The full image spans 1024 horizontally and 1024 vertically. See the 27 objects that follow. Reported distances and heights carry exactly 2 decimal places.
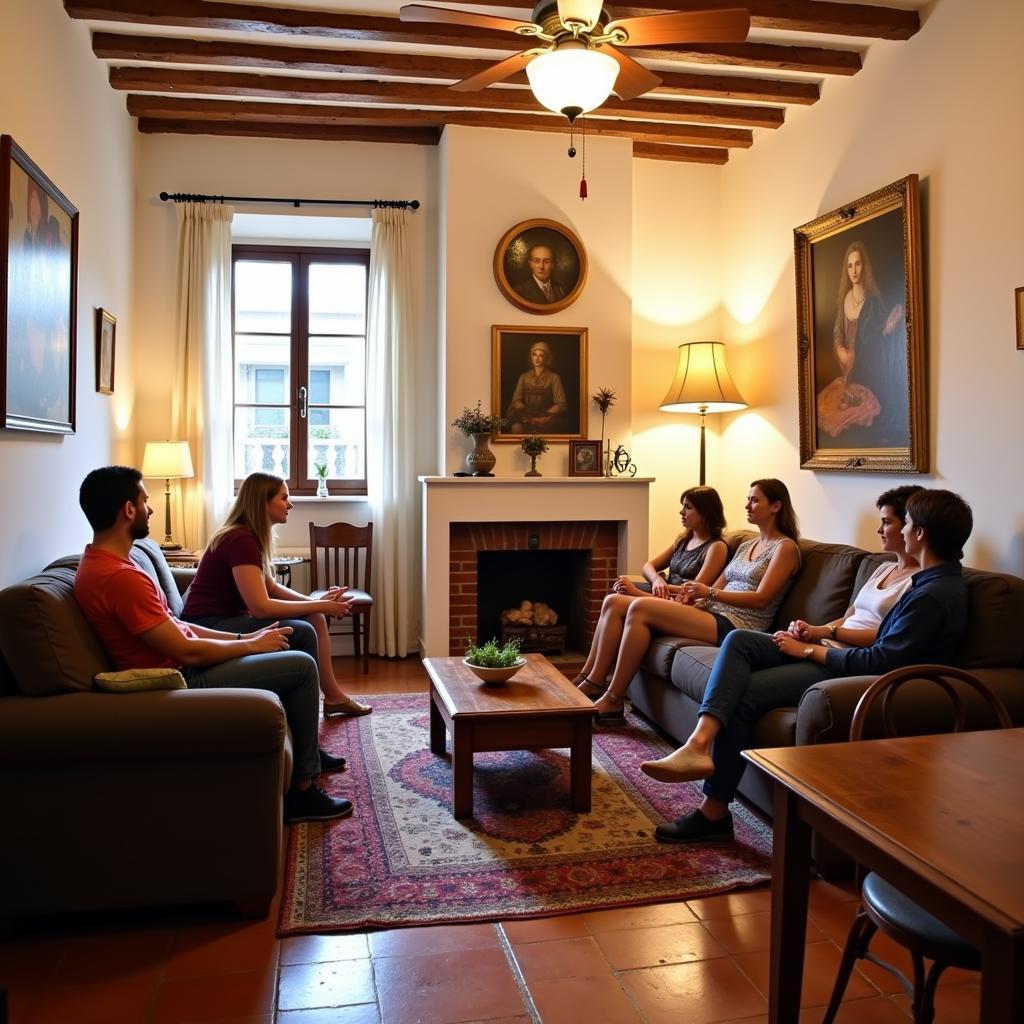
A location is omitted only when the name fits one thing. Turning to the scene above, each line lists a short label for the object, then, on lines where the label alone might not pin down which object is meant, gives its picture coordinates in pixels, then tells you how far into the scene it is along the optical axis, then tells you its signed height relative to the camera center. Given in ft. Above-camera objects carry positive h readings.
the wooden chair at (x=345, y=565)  16.80 -0.87
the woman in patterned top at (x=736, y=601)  12.18 -1.13
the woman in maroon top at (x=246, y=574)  10.83 -0.66
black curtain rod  16.63 +6.17
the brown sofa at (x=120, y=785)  7.16 -2.21
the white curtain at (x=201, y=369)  16.67 +2.89
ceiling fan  8.25 +4.76
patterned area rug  7.92 -3.35
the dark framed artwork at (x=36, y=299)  9.14 +2.55
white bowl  10.35 -1.80
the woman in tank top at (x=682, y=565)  13.21 -0.71
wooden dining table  3.56 -1.48
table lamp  15.37 +1.02
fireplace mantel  16.14 +0.22
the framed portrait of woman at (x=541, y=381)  16.75 +2.68
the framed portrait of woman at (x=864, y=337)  11.93 +2.73
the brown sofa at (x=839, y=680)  8.22 -1.66
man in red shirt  8.18 -1.07
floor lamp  16.30 +2.59
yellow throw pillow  7.66 -1.41
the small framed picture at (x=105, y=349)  13.61 +2.70
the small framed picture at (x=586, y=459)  16.96 +1.20
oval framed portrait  16.66 +4.85
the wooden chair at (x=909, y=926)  4.77 -2.26
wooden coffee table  9.48 -2.24
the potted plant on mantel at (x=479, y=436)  16.20 +1.56
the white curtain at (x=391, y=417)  17.31 +2.04
